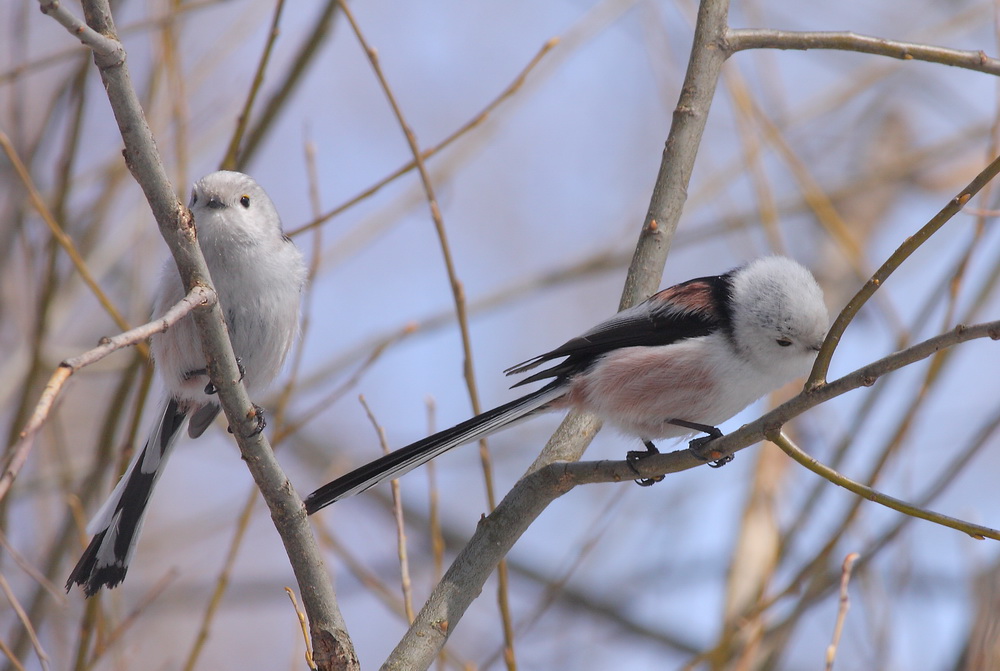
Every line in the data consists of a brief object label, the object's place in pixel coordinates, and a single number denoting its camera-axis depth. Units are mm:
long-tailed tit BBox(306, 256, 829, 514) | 4762
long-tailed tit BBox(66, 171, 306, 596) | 4742
